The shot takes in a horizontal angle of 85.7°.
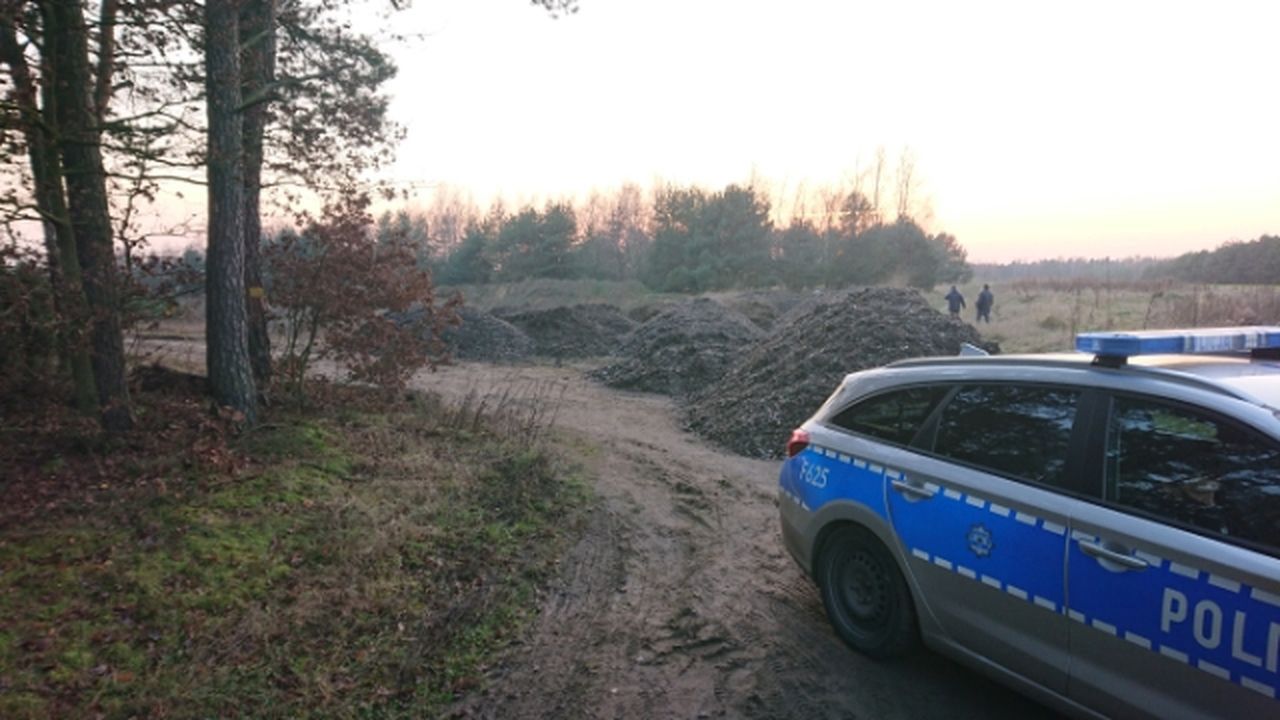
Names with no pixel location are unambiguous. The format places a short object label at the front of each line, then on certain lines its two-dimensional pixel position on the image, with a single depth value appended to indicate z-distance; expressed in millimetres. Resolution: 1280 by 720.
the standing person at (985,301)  27562
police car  2490
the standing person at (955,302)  28297
